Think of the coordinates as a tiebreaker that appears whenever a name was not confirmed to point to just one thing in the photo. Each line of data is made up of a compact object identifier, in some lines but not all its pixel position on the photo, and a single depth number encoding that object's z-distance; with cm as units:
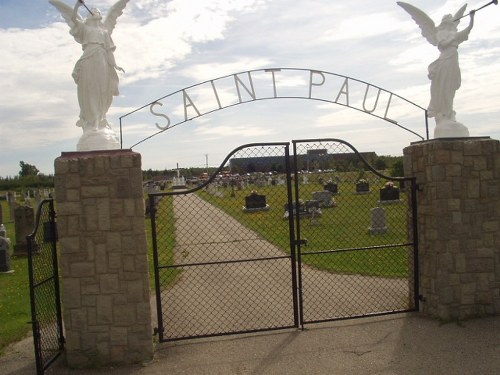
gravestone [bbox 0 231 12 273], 1045
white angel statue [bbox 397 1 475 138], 623
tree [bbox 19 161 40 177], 5914
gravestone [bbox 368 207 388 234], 1260
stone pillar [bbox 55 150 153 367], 526
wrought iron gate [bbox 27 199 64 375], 539
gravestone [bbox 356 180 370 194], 2266
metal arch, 620
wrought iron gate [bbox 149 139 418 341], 654
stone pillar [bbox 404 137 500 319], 616
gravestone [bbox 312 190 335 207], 1759
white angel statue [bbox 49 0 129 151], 538
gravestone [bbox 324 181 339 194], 2044
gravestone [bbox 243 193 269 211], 1877
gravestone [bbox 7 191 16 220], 2348
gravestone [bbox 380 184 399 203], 1850
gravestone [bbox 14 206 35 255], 1298
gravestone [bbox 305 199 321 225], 1441
